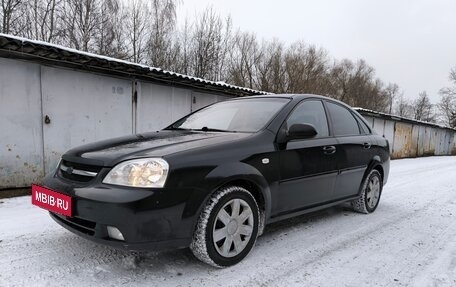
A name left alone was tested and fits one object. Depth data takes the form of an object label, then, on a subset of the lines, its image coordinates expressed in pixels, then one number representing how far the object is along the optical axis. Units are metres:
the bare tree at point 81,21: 17.41
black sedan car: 2.27
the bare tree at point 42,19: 16.25
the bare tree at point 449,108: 51.63
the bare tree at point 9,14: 15.40
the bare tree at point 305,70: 30.56
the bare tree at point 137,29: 20.52
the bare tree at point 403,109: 68.96
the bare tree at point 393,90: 63.15
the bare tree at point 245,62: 28.63
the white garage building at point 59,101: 5.40
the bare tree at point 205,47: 23.44
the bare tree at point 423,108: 66.62
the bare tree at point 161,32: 19.94
